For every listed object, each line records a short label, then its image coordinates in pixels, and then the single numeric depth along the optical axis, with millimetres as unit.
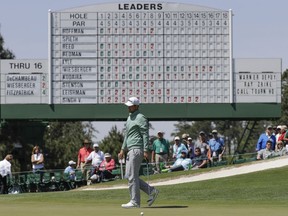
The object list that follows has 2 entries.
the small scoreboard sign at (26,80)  41469
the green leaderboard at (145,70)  41312
